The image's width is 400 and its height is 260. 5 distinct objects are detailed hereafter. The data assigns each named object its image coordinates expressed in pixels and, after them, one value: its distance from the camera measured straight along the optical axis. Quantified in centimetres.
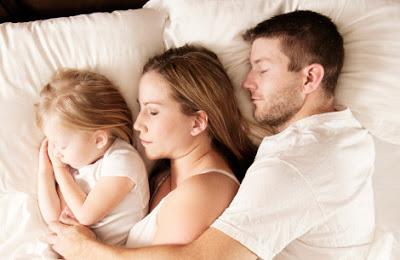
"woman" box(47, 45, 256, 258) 124
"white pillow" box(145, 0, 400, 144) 146
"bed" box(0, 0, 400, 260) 138
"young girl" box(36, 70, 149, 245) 133
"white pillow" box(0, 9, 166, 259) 137
